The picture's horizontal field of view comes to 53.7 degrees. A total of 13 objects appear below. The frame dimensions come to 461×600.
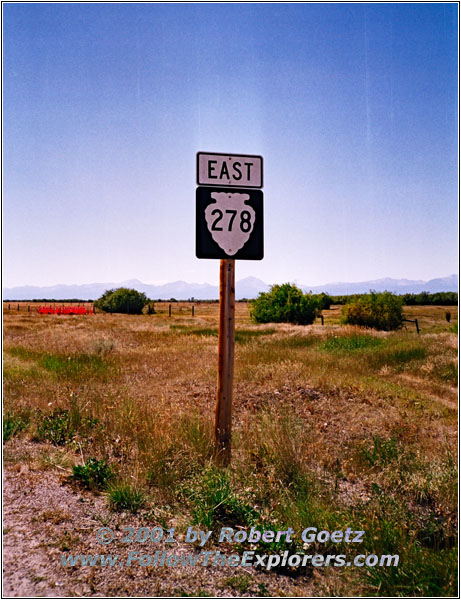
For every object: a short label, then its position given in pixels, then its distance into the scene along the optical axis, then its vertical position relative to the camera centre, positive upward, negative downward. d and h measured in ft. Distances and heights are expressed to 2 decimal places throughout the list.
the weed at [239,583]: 9.72 -6.19
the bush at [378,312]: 95.66 -3.34
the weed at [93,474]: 14.47 -5.79
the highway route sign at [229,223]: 15.69 +2.52
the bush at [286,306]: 109.29 -2.48
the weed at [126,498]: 13.02 -5.85
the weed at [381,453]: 16.18 -5.74
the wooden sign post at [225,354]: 16.26 -2.11
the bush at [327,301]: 234.38 -2.55
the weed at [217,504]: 12.04 -5.75
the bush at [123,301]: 189.88 -2.26
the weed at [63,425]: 19.06 -5.64
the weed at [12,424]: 19.16 -5.66
